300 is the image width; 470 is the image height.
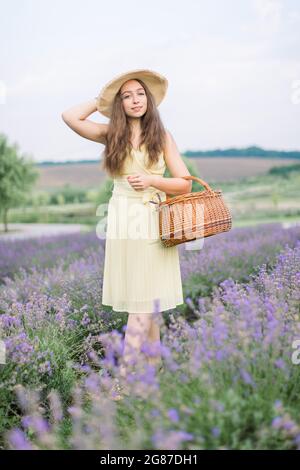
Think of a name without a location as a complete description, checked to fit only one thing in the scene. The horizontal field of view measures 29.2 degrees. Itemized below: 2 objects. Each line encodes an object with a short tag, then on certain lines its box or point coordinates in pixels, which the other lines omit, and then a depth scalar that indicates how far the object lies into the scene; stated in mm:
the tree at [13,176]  14102
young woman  2936
